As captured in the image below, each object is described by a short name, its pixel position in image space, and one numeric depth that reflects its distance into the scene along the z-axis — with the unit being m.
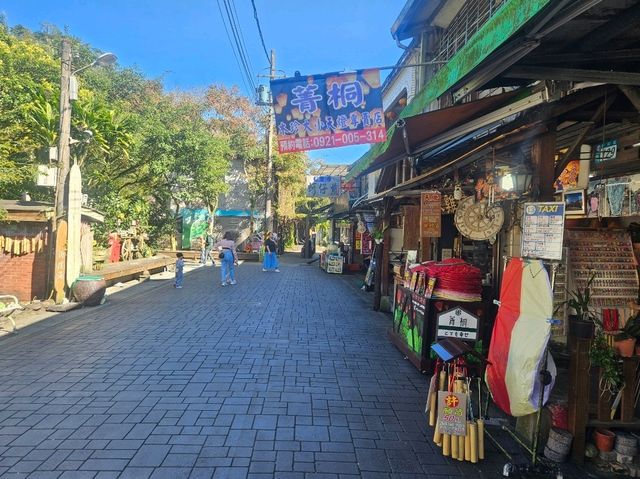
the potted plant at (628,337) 4.27
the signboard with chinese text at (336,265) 18.22
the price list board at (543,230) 3.63
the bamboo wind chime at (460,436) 3.56
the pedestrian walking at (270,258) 18.09
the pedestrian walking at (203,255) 21.77
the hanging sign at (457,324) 5.50
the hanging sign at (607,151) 5.03
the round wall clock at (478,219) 5.69
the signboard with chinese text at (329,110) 5.79
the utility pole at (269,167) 24.84
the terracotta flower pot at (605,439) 3.57
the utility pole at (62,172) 9.65
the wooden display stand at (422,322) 5.52
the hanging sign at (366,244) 17.74
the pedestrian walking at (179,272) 13.02
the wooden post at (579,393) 3.56
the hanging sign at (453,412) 3.55
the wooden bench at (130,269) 12.48
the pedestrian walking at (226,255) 13.59
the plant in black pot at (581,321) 3.50
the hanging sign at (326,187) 22.50
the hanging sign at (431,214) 7.23
